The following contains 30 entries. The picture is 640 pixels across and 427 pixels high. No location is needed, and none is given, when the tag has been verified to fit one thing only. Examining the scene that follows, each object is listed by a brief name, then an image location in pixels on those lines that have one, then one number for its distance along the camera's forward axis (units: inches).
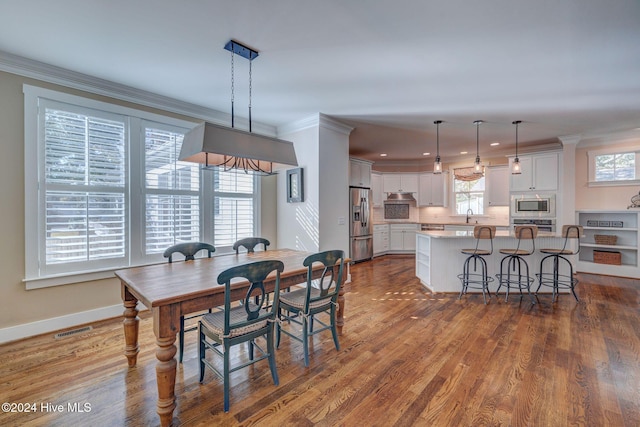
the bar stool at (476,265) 154.5
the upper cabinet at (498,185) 268.1
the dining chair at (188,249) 112.6
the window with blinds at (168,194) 144.8
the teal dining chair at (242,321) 72.7
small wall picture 181.2
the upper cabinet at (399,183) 321.7
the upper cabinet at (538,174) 228.8
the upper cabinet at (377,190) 314.5
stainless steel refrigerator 252.7
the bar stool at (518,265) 155.3
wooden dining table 68.0
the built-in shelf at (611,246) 207.0
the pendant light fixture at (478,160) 178.4
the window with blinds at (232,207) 171.6
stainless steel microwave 229.1
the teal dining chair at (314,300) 94.1
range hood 325.7
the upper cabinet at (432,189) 308.2
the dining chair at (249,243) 134.1
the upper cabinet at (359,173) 256.1
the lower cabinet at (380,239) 294.4
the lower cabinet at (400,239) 313.7
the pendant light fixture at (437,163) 179.5
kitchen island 169.2
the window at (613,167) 210.0
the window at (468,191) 289.0
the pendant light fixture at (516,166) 183.5
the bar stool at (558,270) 155.7
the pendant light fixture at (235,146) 87.0
